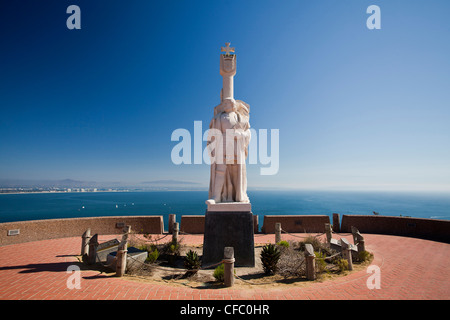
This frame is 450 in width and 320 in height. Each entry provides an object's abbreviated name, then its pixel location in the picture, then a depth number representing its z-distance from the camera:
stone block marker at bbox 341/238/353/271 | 6.37
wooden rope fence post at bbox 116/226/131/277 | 5.67
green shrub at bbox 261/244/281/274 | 6.39
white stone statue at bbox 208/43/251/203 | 7.77
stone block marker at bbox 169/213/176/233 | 12.17
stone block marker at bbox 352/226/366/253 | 7.46
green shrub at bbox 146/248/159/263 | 7.20
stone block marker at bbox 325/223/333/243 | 9.31
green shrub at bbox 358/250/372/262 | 7.23
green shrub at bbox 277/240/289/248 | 8.72
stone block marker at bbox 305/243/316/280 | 5.64
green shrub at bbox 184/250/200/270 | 6.35
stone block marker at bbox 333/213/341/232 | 12.64
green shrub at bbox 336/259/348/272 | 6.28
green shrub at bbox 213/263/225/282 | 5.48
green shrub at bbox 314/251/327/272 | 6.03
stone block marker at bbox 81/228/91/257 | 7.82
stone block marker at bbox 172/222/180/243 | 9.88
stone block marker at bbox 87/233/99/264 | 6.83
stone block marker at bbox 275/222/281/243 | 9.93
